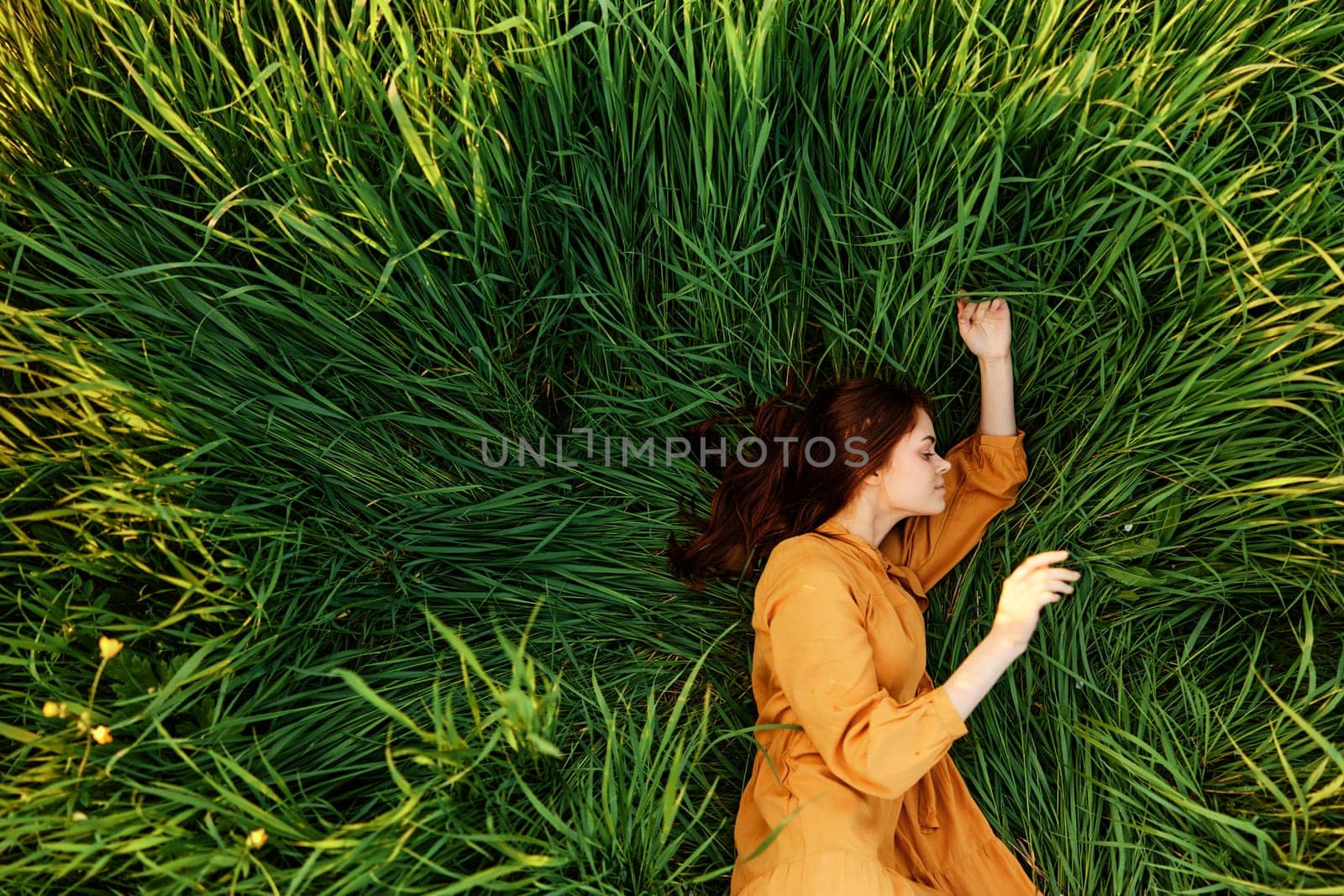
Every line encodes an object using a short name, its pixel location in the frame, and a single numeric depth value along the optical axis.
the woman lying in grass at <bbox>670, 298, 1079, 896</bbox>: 1.47
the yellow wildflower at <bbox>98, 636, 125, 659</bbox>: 1.38
